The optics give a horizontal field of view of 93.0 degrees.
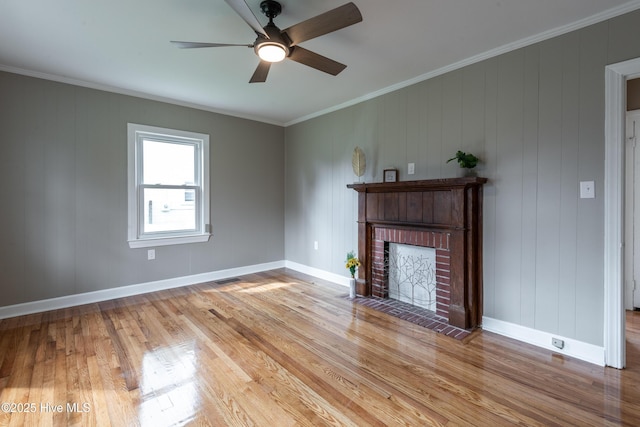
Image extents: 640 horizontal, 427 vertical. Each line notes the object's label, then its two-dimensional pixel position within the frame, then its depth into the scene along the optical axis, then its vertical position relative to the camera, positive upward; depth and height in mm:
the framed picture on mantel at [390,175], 3468 +401
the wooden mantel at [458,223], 2754 -130
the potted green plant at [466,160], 2736 +449
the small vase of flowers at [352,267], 3646 -709
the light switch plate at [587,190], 2205 +139
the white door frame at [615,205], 2096 +25
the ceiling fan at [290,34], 1729 +1128
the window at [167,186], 3785 +333
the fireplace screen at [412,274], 3201 -717
